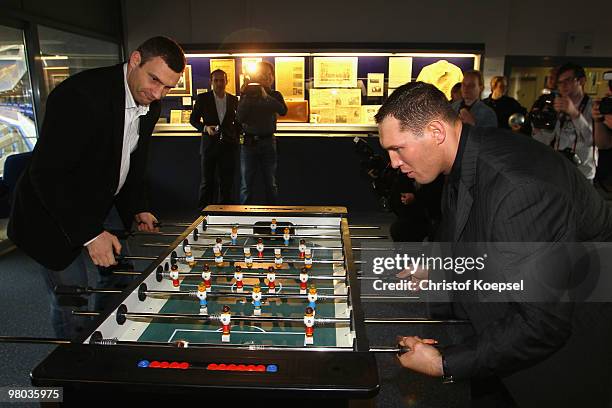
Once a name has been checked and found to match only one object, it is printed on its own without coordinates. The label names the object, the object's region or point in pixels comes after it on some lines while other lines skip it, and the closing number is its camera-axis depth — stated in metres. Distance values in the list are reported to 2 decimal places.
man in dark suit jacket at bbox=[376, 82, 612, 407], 1.15
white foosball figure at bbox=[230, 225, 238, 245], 2.28
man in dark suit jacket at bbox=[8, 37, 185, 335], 1.71
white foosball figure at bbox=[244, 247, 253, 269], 2.02
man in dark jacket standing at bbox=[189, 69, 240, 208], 5.27
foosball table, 1.01
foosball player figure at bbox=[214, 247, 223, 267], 1.98
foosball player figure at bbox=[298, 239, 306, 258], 2.09
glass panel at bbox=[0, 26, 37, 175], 4.21
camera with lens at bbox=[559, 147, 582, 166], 3.38
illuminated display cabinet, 5.73
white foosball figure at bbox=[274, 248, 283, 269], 2.02
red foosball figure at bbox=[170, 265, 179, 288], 1.81
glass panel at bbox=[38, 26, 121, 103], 4.60
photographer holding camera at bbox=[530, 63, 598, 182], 3.35
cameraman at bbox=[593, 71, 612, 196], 2.62
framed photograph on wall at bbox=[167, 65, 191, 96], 5.91
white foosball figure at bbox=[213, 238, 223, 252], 2.06
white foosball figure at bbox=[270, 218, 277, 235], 2.38
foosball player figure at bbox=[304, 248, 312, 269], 1.97
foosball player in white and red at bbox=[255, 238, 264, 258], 2.12
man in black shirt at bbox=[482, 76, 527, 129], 4.93
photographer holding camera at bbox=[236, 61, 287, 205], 5.00
